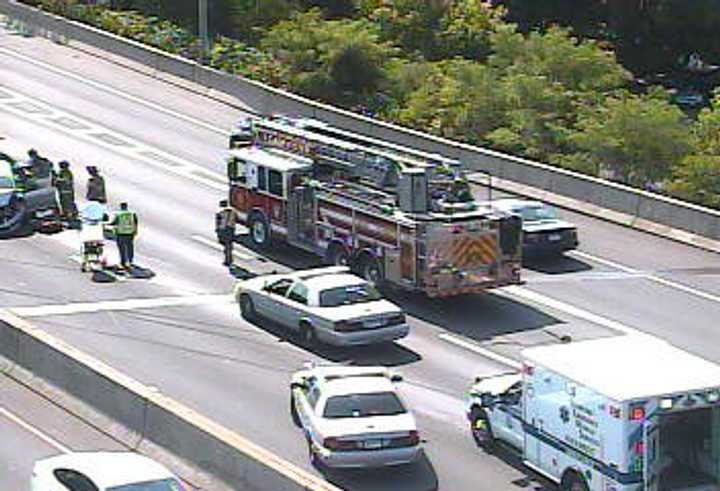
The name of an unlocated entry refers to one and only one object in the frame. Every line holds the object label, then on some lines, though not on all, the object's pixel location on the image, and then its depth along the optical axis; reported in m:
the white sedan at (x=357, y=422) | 25.14
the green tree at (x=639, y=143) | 46.78
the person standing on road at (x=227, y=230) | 37.91
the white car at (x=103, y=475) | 21.23
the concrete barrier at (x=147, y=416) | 23.36
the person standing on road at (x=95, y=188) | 40.81
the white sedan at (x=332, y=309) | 31.33
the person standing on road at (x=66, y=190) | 40.78
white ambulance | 22.84
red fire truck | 34.09
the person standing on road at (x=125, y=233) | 37.00
